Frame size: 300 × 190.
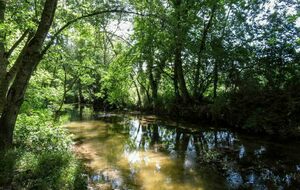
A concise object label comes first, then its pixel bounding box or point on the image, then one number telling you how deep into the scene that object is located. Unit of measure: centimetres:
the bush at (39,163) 370
